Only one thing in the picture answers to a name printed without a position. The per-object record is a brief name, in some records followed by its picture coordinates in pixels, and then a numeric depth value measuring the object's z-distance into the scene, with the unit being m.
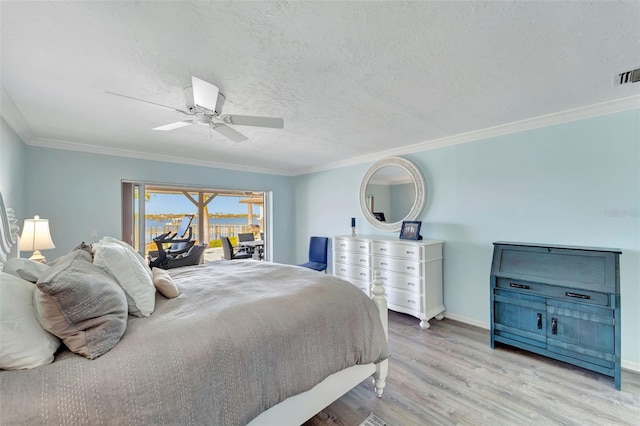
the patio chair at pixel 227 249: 5.41
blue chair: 4.77
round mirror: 3.76
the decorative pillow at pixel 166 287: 1.69
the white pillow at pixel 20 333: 0.92
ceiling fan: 1.76
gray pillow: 1.02
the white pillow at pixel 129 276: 1.42
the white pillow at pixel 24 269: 1.23
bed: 0.93
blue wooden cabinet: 2.13
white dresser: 3.22
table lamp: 2.52
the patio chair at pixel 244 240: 6.72
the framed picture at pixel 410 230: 3.56
